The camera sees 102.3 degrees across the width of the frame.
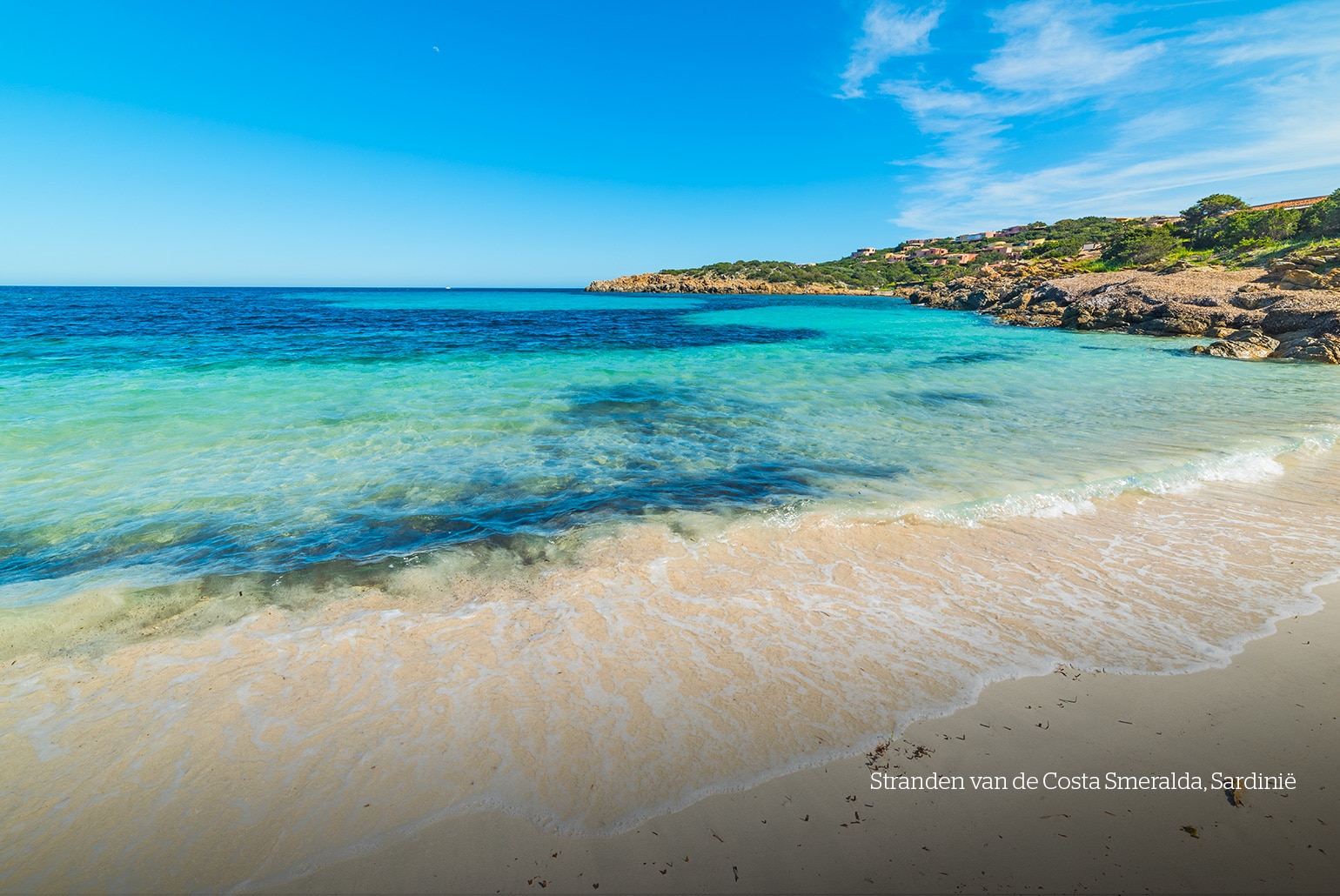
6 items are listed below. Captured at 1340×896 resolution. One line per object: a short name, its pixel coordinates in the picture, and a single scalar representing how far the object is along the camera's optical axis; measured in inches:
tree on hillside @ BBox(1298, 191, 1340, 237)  1496.1
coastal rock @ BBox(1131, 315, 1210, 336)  994.1
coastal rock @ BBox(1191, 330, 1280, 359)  756.6
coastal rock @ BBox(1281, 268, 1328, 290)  962.1
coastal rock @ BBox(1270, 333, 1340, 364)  697.0
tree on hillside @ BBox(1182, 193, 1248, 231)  2310.5
